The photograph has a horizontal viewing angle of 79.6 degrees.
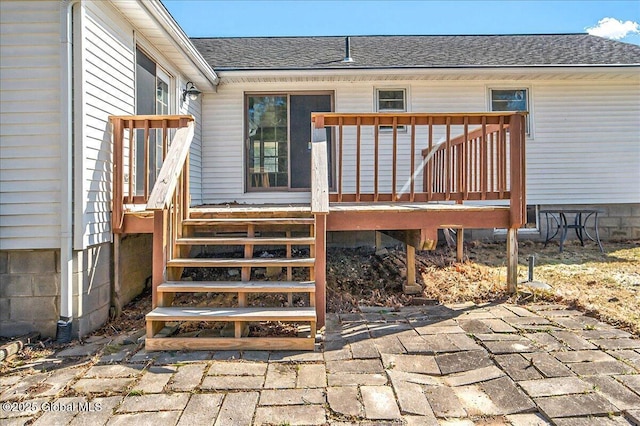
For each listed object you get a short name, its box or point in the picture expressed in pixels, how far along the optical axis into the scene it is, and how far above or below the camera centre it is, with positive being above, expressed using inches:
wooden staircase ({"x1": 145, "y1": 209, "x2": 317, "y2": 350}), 109.5 -24.6
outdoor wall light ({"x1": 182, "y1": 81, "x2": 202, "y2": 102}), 222.3 +70.2
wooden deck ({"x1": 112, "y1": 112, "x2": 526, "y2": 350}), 114.3 -2.5
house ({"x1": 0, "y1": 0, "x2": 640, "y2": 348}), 121.3 +32.7
